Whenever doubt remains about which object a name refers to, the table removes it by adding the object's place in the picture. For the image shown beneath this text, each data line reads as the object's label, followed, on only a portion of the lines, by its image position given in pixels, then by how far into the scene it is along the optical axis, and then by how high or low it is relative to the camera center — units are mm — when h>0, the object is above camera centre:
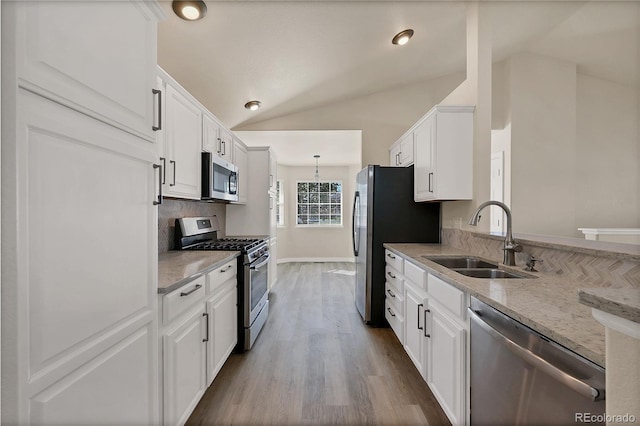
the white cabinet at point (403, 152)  3236 +731
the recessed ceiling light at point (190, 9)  1883 +1330
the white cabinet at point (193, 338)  1375 -722
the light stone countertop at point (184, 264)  1427 -335
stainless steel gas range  2494 -496
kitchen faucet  1853 -213
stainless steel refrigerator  3100 -110
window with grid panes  7457 +217
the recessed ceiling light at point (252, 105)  3680 +1354
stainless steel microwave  2473 +301
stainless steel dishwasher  778 -526
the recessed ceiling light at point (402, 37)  2834 +1726
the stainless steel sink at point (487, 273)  1799 -390
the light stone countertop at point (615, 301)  432 -141
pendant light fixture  7230 +888
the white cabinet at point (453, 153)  2631 +527
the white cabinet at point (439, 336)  1426 -731
